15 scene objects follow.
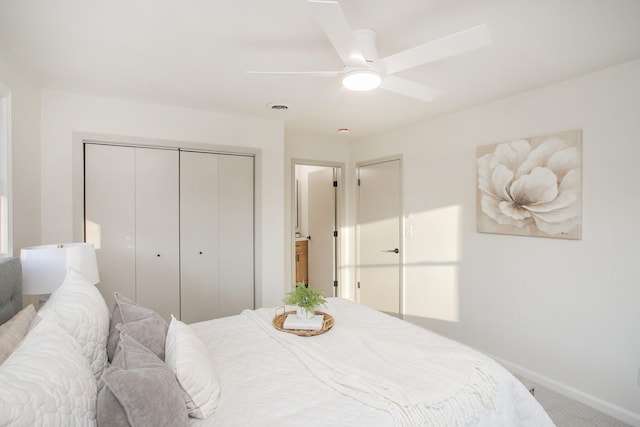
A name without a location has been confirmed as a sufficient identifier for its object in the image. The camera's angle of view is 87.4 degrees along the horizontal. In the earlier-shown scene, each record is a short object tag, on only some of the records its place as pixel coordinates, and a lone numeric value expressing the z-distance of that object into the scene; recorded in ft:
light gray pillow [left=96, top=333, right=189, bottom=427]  3.05
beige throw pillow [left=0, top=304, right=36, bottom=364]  3.59
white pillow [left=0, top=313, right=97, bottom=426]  2.40
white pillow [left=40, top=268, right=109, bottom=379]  4.04
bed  3.01
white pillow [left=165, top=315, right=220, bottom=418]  4.11
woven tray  6.60
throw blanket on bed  4.42
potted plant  7.07
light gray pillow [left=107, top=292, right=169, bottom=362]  4.50
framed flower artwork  8.35
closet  10.08
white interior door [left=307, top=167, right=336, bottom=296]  16.35
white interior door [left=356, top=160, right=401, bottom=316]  13.71
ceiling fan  4.51
